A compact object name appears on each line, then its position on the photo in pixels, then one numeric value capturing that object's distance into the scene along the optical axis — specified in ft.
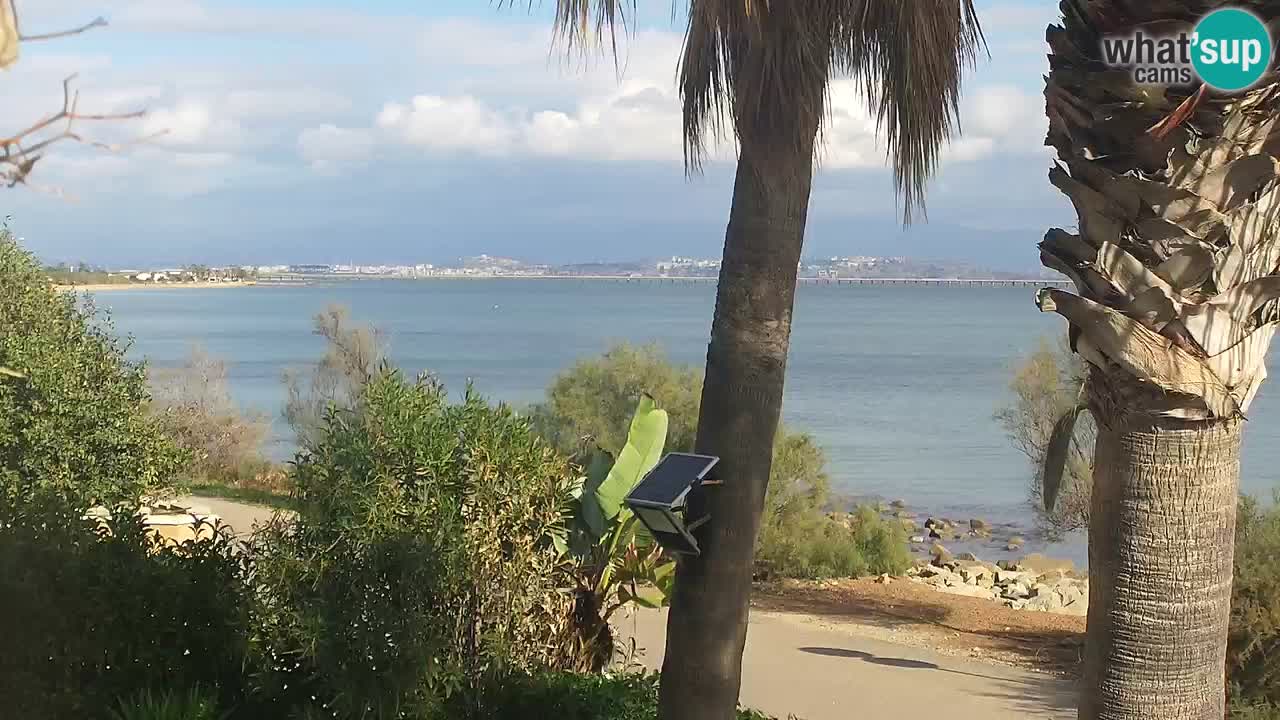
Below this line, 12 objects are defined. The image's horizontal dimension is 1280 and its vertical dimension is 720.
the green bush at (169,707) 19.49
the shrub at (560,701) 23.58
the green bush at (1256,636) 29.14
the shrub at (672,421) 63.72
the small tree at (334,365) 101.09
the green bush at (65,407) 42.29
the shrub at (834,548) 62.39
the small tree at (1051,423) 62.69
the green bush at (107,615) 20.47
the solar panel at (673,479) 18.11
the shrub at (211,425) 88.89
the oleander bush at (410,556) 21.24
